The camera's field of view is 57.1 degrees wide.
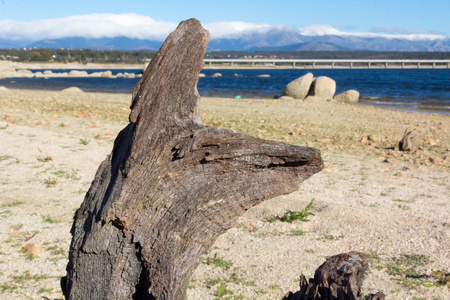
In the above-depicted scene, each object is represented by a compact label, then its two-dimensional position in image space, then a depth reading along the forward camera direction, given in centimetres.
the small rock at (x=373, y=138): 1169
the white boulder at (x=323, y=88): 2778
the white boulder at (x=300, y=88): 2852
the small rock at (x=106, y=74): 7944
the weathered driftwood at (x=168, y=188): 262
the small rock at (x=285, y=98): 2800
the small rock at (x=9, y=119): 1170
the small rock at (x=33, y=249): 468
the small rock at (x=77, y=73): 8131
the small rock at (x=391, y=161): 920
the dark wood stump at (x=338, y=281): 253
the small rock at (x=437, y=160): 929
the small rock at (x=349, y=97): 2727
